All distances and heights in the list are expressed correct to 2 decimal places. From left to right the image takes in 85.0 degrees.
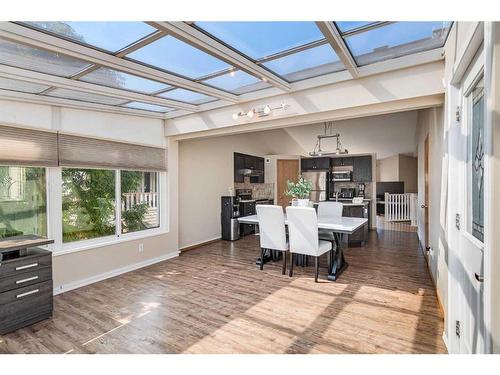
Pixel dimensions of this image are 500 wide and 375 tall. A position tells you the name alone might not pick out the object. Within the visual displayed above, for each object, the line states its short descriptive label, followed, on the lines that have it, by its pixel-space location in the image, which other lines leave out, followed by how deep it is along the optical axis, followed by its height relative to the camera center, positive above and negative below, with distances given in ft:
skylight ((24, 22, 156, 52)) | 6.17 +3.68
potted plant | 14.42 -0.20
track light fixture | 11.53 +3.31
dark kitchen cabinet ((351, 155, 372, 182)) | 27.63 +1.69
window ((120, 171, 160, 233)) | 14.75 -0.82
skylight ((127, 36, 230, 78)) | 7.30 +3.81
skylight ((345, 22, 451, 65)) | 6.97 +4.08
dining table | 12.02 -1.91
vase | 14.17 -0.88
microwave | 28.32 +0.96
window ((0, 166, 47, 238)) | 10.30 -0.56
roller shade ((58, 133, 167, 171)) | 11.78 +1.58
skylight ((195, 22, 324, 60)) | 6.47 +3.85
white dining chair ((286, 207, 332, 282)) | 11.84 -2.14
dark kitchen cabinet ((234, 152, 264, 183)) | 23.80 +1.86
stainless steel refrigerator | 29.07 -0.10
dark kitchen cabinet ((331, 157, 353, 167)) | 28.60 +2.49
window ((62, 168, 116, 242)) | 12.23 -0.80
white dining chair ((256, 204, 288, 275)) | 12.87 -2.03
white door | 5.41 -0.87
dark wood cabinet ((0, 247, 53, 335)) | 8.16 -3.15
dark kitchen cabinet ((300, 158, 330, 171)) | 29.17 +2.31
